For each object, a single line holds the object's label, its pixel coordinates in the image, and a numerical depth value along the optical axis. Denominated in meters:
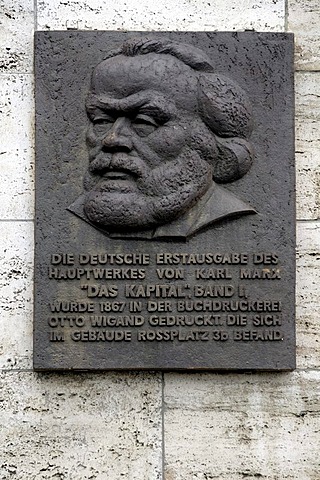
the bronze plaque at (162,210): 5.09
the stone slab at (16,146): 5.31
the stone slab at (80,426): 5.14
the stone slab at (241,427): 5.15
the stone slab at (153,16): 5.41
